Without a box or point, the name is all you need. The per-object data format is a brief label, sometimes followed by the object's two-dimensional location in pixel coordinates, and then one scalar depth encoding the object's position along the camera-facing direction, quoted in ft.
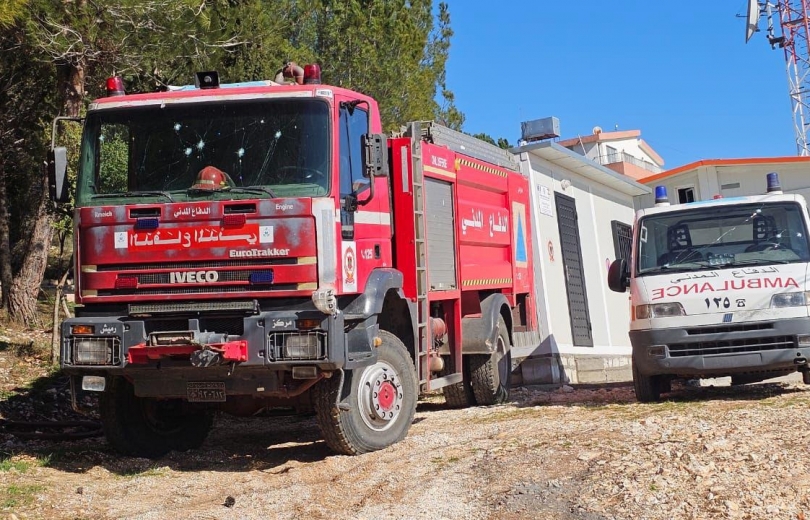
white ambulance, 30.60
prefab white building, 52.21
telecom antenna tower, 111.86
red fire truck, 24.23
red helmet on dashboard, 24.91
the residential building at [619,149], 151.84
